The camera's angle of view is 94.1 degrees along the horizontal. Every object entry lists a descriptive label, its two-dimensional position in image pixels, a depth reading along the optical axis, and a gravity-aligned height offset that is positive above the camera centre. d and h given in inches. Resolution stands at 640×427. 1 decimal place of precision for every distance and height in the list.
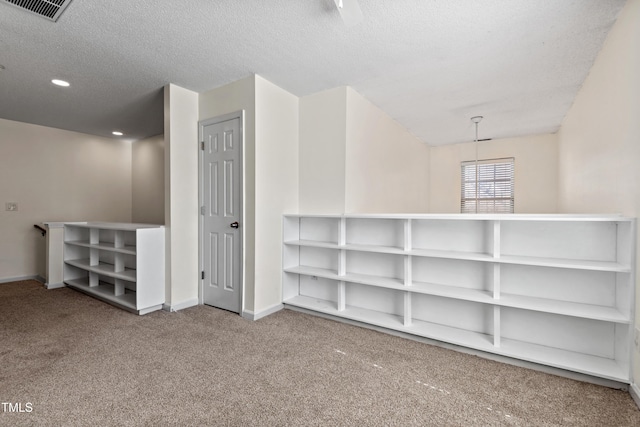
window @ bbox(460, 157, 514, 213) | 235.3 +19.1
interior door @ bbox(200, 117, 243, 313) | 124.6 -1.2
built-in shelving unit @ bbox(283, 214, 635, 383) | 79.4 -24.2
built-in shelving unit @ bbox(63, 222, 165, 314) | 123.0 -26.5
